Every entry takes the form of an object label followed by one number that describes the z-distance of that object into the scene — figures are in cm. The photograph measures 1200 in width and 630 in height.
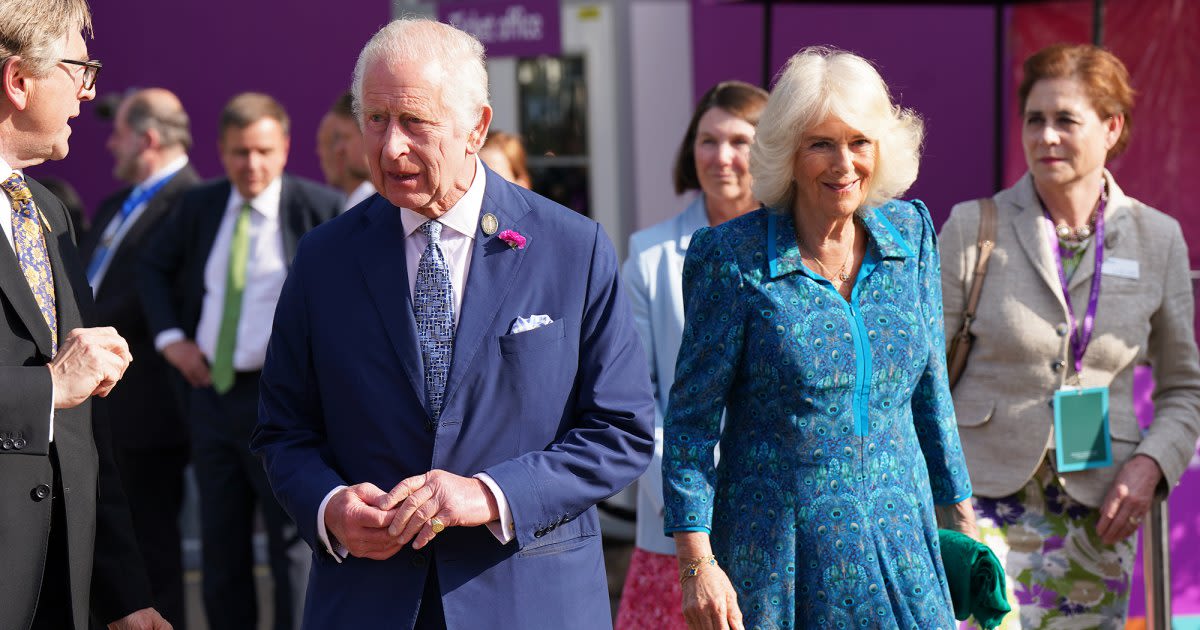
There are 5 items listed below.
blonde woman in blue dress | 619
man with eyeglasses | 530
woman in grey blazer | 820
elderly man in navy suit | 535
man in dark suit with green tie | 1173
